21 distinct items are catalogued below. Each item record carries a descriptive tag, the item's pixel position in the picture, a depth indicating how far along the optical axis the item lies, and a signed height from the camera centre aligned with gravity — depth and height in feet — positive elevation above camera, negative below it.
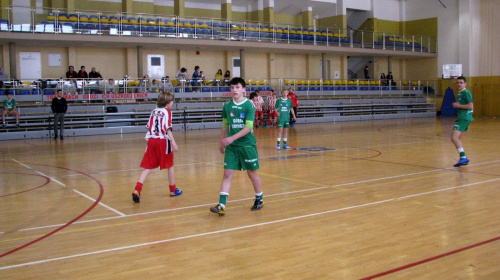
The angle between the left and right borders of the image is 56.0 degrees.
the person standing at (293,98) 81.82 +2.34
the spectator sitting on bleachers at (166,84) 84.84 +5.30
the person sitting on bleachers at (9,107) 66.54 +1.40
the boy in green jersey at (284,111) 50.55 +0.06
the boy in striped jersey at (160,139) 25.63 -1.36
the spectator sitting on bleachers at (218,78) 90.88 +6.83
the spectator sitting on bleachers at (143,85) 82.69 +5.14
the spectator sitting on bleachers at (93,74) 79.46 +6.90
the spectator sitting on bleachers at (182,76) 86.48 +6.96
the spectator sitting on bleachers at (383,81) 118.62 +7.19
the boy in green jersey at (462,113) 35.51 -0.39
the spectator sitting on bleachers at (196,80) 87.61 +6.22
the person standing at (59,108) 65.87 +1.10
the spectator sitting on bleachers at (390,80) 118.35 +7.43
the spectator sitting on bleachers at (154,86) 83.61 +4.98
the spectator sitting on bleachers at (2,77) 70.87 +6.36
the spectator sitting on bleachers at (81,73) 77.83 +7.01
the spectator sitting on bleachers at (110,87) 78.69 +4.67
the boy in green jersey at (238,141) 21.57 -1.34
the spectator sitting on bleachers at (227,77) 92.68 +7.10
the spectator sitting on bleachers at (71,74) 77.71 +6.91
